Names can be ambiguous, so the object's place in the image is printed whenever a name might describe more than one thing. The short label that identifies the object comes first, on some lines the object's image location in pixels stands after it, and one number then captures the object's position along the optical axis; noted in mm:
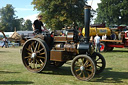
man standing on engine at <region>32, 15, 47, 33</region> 6449
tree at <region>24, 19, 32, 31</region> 103275
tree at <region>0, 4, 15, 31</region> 84438
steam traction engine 5289
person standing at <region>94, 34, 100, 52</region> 14512
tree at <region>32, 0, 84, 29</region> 30125
